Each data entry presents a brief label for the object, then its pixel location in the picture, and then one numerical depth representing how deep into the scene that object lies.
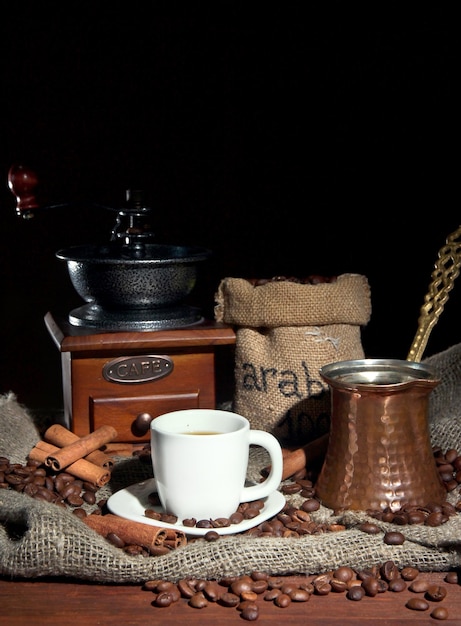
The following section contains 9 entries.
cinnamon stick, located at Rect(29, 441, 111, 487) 1.94
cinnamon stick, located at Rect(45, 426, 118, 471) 1.95
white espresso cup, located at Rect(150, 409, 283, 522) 1.68
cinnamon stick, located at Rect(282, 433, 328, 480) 1.97
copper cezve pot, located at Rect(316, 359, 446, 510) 1.78
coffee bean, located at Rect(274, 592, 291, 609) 1.52
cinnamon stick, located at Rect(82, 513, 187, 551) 1.65
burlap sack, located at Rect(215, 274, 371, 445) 2.15
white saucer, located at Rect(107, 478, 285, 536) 1.69
